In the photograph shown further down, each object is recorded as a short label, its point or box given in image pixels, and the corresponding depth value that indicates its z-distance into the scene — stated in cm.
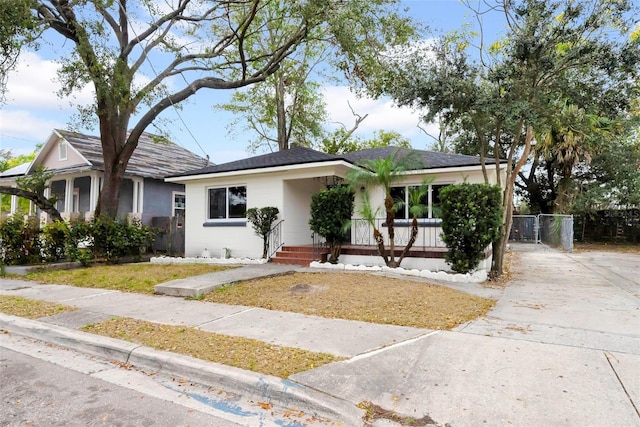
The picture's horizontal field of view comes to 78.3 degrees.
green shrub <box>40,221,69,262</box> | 1236
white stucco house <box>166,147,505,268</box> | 1191
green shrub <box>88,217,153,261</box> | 1290
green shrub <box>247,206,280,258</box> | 1255
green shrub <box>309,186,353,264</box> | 1130
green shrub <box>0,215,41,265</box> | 1187
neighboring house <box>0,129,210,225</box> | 1664
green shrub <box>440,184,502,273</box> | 924
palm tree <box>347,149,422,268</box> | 1002
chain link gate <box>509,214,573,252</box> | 1866
